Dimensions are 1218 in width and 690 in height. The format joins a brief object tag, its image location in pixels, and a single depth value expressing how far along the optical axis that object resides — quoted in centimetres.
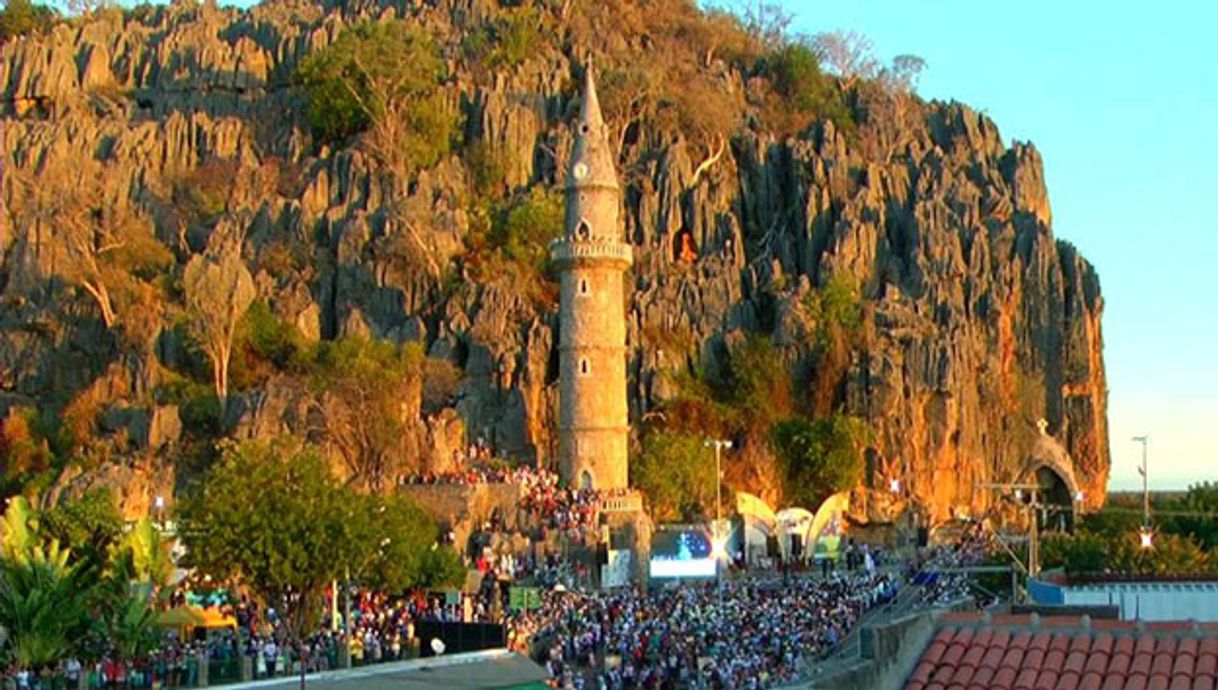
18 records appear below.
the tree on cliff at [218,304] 7494
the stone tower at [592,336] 6938
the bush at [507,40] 9831
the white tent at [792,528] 6638
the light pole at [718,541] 5356
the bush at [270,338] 7731
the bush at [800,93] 9856
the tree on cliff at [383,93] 9019
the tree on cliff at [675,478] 7169
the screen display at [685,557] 5609
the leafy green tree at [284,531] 4169
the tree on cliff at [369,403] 6856
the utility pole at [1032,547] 4222
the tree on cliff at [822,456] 7394
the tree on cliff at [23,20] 11294
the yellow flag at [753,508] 6650
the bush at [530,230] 8262
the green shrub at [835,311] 7912
